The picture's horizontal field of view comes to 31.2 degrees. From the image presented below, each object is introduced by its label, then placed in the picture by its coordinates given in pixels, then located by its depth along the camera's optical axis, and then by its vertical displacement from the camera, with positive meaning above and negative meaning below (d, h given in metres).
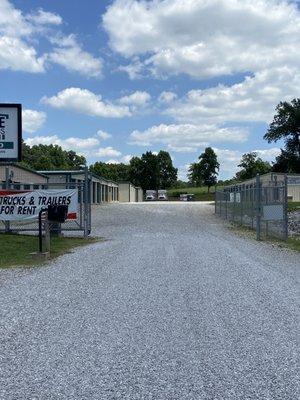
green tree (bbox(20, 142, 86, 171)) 103.25 +8.62
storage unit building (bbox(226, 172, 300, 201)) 54.71 +0.89
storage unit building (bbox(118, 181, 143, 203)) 83.10 +0.69
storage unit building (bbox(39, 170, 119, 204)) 47.22 +1.45
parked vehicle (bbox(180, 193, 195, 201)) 91.31 -0.19
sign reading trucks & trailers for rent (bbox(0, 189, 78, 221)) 18.77 -0.16
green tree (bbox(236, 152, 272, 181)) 109.81 +6.25
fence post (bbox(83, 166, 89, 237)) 18.87 -0.04
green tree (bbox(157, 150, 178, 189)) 130.88 +6.47
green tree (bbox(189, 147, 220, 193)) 119.94 +6.43
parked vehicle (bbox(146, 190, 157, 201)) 103.81 +0.23
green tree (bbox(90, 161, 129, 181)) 118.12 +6.12
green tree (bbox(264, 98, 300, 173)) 89.06 +10.66
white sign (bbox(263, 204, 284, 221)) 18.23 -0.58
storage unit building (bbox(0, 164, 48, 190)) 38.23 +1.67
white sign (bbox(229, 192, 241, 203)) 26.62 -0.08
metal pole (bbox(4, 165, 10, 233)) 19.13 +0.34
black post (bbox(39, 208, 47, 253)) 13.59 -0.94
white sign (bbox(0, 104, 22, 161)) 20.45 +2.47
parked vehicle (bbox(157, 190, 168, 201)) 100.93 +0.21
